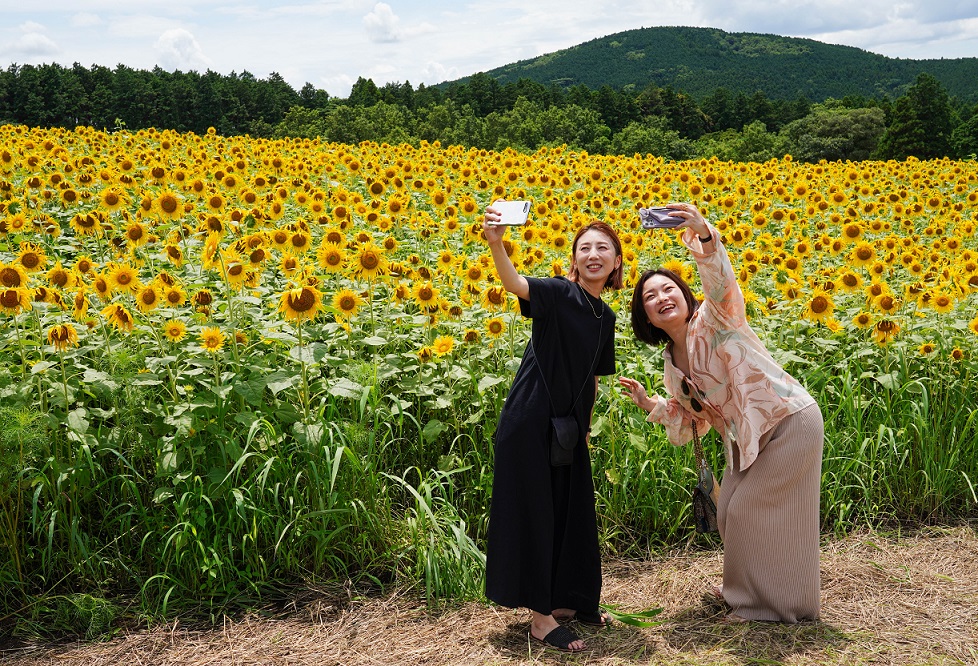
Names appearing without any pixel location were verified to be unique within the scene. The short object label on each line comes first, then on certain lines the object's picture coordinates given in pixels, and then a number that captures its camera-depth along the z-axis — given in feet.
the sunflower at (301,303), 12.00
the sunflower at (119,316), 12.62
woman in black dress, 10.59
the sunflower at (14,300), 11.84
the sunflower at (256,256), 13.91
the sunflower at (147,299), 13.03
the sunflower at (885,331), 15.57
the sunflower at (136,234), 15.23
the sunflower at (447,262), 16.94
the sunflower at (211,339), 12.33
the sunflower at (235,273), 13.23
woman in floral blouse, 10.97
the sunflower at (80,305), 12.50
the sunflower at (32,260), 13.07
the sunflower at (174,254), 15.20
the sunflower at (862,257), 18.61
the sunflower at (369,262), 14.48
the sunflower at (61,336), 12.03
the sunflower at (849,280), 16.93
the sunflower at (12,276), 12.27
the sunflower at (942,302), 15.89
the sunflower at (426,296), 14.33
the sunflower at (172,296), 13.50
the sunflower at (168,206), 15.99
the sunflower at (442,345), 13.62
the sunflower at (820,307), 15.48
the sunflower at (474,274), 15.88
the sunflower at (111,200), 17.81
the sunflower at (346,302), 13.21
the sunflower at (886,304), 15.60
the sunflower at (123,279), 13.04
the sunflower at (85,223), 16.90
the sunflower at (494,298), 14.20
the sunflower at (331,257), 14.29
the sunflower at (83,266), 14.15
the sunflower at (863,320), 15.69
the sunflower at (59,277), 13.41
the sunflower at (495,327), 14.17
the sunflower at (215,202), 16.20
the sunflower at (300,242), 15.44
